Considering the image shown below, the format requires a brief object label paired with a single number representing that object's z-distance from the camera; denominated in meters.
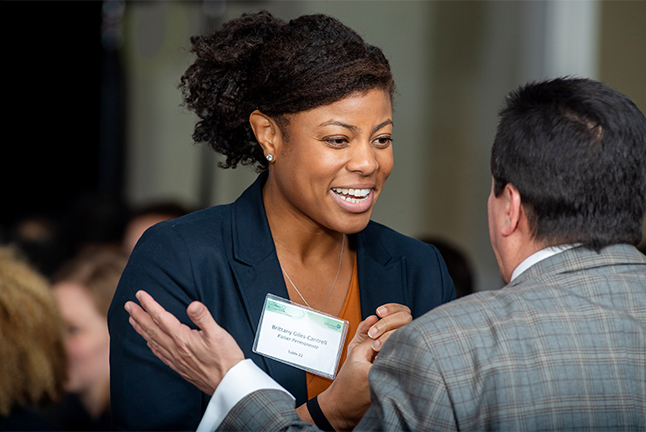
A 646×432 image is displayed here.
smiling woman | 2.49
